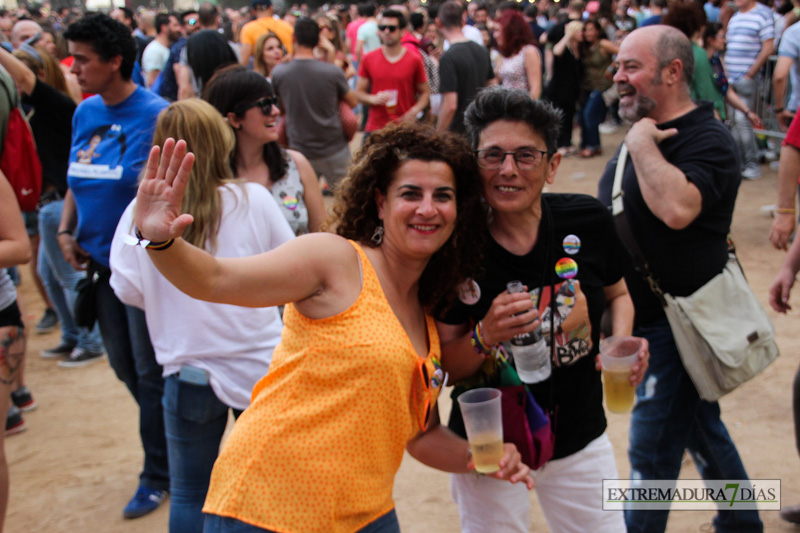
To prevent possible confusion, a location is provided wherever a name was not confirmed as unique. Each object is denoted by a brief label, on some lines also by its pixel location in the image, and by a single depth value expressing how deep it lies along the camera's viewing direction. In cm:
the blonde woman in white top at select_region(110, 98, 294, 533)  263
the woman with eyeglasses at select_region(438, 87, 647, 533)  219
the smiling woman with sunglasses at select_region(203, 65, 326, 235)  328
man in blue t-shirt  343
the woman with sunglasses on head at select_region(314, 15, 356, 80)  1047
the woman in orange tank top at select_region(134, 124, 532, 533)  171
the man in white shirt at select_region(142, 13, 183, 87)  905
